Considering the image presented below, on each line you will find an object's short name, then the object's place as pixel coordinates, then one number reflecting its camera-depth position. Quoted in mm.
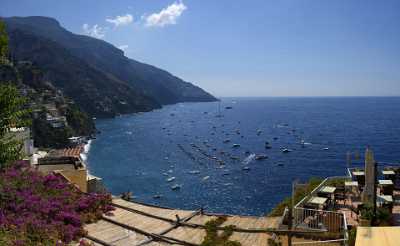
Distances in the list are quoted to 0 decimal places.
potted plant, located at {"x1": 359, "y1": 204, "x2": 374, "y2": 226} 11281
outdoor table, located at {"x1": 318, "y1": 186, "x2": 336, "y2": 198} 14422
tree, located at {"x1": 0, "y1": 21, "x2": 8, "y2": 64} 9258
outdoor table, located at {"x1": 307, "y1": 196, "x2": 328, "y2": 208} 13297
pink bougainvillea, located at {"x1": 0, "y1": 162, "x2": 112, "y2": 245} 11930
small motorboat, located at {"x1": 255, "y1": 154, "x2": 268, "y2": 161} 75838
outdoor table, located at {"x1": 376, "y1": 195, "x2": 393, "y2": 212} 12742
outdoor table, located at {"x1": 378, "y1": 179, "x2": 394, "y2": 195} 14258
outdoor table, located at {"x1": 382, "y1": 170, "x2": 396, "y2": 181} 15715
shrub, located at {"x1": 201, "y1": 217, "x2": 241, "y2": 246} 11971
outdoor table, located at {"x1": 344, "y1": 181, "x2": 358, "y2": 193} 15297
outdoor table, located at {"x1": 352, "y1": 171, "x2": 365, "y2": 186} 15922
